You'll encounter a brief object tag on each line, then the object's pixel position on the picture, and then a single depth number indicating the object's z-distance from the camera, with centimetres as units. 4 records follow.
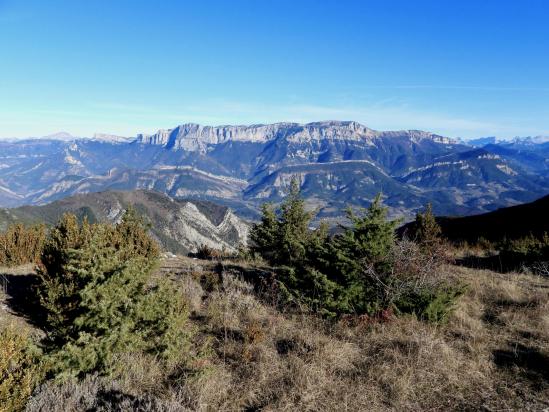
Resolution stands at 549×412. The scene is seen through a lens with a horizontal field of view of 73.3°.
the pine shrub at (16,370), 518
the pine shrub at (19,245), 1526
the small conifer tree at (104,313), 620
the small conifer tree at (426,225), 2559
